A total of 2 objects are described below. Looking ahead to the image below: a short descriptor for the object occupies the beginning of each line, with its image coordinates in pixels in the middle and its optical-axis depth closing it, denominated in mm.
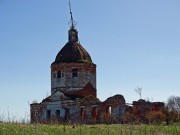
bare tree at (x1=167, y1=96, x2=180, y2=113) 65850
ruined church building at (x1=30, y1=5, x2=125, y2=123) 33500
